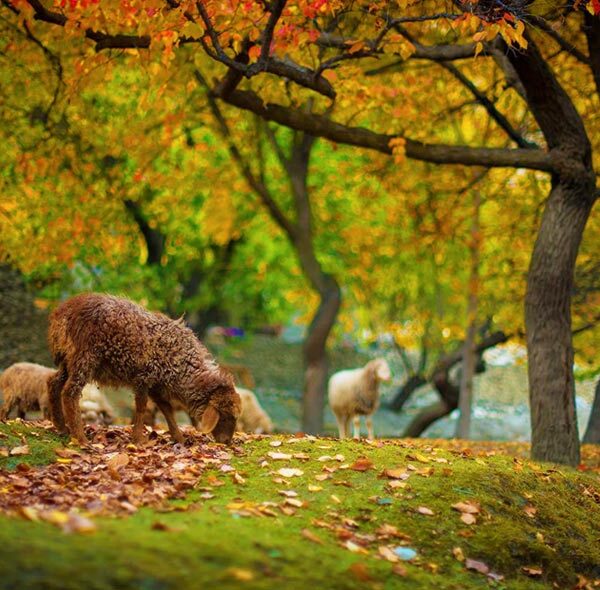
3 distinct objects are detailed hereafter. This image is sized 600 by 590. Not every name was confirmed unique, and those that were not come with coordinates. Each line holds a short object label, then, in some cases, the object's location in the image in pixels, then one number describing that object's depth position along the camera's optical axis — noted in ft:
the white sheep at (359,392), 56.49
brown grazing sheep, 30.42
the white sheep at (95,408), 49.68
